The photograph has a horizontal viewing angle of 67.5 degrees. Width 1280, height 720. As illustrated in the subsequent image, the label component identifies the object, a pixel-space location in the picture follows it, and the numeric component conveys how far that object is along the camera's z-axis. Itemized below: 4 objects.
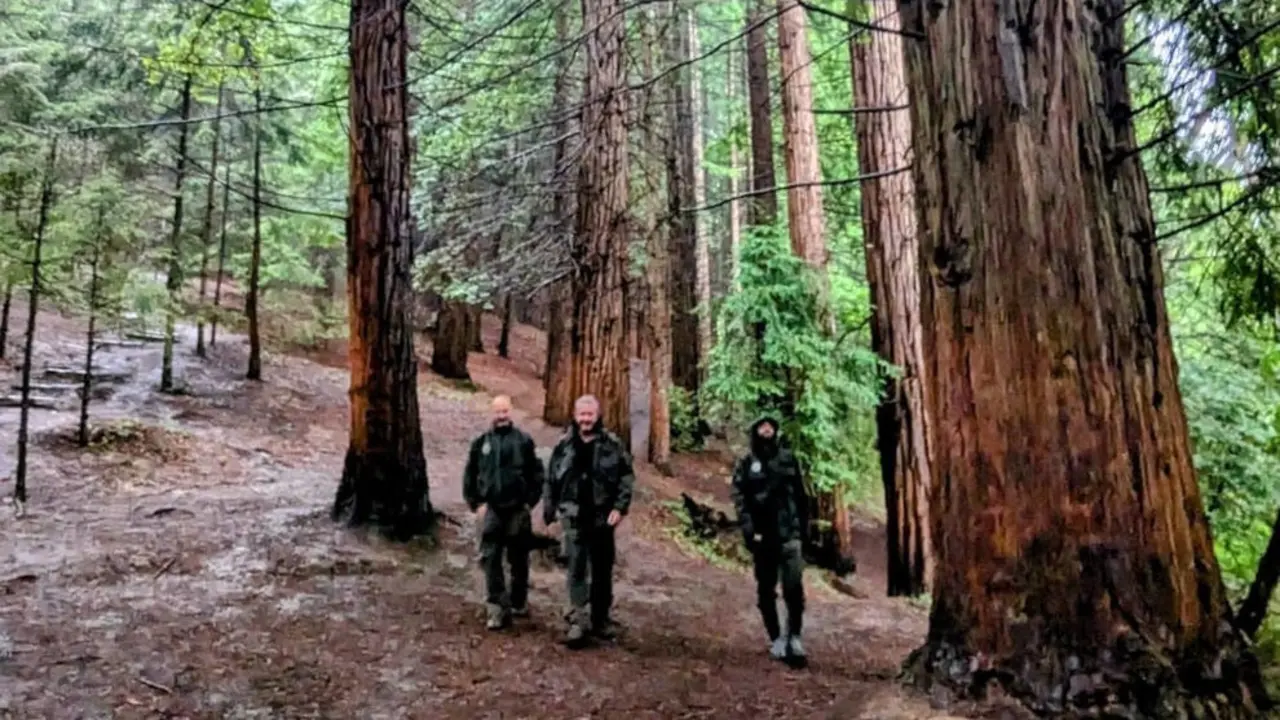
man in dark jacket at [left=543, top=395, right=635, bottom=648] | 6.51
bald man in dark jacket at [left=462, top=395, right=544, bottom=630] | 6.68
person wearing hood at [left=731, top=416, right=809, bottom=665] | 6.50
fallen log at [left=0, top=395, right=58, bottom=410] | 12.95
